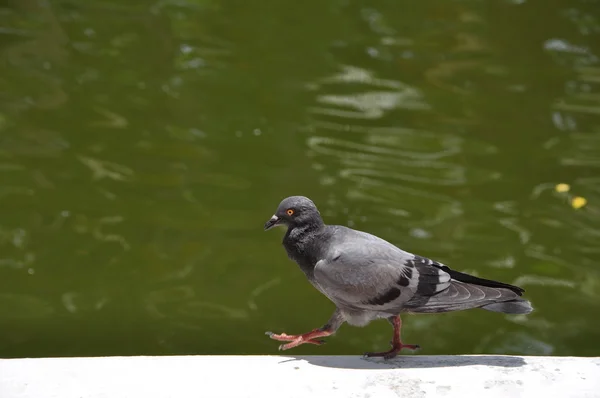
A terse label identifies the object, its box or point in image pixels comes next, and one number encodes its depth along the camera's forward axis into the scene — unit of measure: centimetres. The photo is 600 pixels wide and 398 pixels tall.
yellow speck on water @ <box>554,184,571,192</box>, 1291
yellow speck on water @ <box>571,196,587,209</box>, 1264
